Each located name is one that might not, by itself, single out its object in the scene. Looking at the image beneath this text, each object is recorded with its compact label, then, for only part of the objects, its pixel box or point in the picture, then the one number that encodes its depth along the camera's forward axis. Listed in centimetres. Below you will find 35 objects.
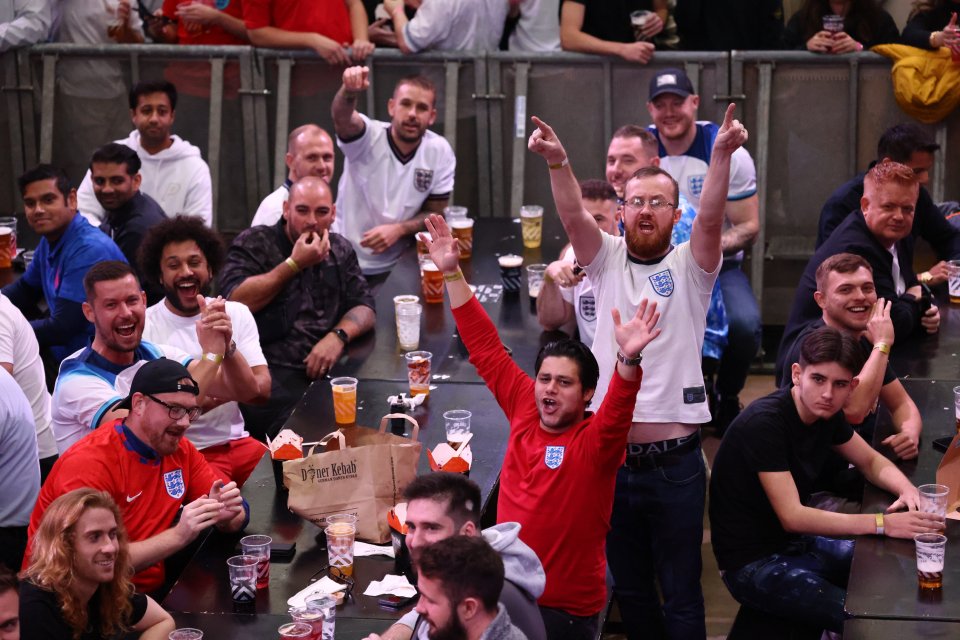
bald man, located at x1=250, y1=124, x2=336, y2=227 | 1628
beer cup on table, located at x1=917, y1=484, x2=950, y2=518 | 991
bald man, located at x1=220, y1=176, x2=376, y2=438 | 1384
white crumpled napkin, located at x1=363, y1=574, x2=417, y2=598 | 939
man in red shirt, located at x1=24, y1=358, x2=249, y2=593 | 996
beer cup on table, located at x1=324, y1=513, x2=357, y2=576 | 957
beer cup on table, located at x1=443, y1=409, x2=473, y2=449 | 1155
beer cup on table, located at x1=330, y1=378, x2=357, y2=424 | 1201
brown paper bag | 1012
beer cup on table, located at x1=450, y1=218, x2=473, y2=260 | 1586
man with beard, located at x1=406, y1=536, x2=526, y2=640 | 754
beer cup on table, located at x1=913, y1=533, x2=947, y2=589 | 920
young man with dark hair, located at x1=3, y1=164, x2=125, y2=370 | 1445
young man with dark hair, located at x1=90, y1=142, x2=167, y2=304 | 1592
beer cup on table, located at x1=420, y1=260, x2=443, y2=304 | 1459
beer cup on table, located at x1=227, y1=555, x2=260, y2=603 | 930
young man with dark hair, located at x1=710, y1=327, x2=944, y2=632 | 1039
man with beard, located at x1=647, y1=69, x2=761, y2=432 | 1552
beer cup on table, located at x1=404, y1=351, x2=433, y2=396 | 1234
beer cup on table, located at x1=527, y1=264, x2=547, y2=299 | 1458
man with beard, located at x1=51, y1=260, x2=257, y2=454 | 1134
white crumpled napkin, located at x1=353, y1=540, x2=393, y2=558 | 999
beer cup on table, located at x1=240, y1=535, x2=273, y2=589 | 949
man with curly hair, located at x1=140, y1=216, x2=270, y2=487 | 1262
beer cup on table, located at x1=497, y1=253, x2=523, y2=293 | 1495
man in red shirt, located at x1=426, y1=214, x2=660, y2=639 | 992
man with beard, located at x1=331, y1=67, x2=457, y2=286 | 1673
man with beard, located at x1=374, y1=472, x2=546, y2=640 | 868
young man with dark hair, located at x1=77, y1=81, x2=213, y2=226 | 1797
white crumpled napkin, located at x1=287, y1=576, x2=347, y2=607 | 925
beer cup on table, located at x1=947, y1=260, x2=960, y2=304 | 1437
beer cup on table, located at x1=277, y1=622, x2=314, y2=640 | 864
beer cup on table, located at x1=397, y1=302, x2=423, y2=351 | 1345
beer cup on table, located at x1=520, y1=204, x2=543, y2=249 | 1602
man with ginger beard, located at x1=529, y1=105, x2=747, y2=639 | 1054
